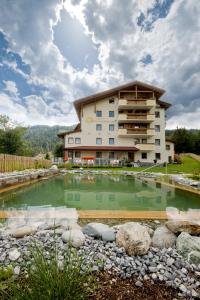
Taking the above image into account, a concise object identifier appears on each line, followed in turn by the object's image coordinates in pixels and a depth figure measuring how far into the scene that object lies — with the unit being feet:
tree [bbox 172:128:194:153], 96.58
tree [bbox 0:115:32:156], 59.05
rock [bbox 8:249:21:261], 4.84
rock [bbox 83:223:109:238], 6.10
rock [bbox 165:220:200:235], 5.97
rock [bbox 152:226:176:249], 5.63
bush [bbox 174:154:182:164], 61.05
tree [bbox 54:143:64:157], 88.24
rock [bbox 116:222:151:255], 5.20
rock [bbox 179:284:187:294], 3.93
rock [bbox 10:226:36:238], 6.11
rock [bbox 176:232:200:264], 4.96
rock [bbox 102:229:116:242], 5.87
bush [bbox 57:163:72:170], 43.96
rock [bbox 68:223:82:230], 6.57
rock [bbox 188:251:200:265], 4.89
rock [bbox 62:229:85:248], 5.45
